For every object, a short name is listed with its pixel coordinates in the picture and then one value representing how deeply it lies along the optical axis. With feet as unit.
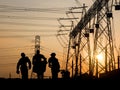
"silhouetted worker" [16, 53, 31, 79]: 81.51
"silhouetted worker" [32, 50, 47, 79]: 81.87
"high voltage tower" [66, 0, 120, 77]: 155.43
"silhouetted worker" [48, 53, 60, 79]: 84.48
